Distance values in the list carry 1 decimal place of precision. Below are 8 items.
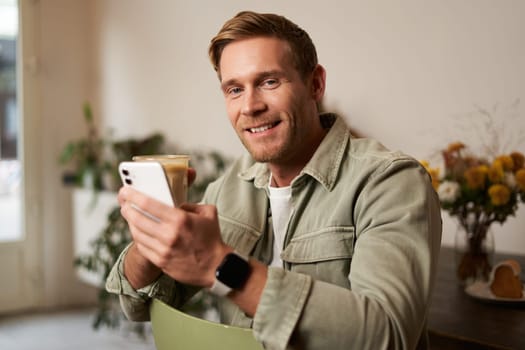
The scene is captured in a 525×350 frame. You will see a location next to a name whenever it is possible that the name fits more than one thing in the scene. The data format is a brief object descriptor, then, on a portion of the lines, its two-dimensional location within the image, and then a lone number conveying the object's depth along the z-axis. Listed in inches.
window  162.7
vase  67.2
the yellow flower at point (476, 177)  64.0
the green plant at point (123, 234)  125.4
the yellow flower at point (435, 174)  68.1
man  31.3
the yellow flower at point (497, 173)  63.5
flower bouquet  63.7
